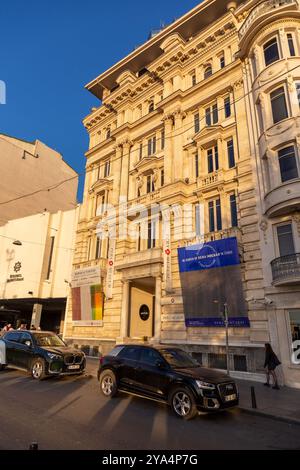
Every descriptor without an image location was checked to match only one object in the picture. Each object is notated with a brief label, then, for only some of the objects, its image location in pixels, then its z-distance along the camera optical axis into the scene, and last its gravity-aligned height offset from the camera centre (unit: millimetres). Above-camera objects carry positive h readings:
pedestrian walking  12492 -870
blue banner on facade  15547 +2810
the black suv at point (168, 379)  7664 -1147
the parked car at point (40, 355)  11711 -805
